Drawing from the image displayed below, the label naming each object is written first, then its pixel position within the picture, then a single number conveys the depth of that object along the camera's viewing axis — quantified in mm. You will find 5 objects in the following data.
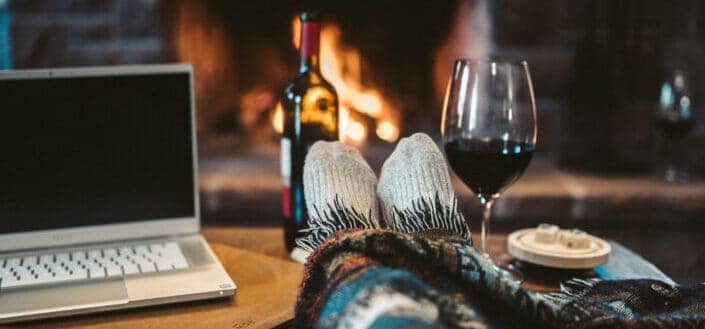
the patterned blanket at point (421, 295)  487
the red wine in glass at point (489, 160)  841
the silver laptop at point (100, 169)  915
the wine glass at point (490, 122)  817
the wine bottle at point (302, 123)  972
